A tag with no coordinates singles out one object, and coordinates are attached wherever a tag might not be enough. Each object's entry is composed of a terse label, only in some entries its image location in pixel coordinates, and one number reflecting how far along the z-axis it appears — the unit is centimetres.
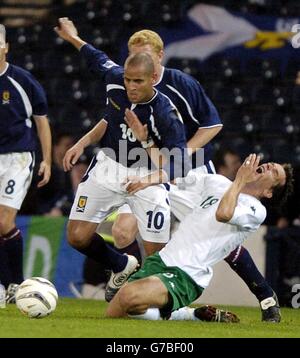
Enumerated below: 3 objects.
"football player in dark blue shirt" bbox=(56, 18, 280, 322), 1623
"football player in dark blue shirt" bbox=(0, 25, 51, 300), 1841
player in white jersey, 1429
